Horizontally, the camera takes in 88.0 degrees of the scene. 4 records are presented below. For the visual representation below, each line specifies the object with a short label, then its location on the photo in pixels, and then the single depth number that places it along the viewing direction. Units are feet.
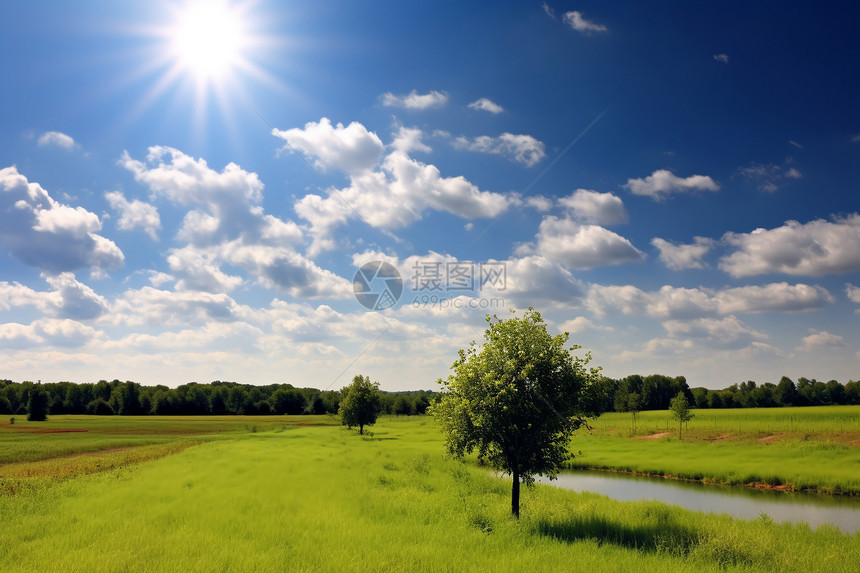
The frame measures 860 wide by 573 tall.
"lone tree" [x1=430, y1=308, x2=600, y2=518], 72.08
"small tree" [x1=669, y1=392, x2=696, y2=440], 223.71
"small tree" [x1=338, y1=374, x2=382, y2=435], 263.90
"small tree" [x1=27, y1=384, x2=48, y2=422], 401.29
